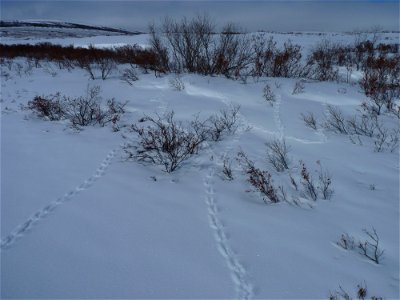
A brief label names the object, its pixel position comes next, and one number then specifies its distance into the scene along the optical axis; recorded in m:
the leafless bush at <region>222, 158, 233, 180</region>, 4.04
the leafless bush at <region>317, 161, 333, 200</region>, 3.59
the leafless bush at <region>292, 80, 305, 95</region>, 7.49
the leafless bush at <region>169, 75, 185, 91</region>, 8.02
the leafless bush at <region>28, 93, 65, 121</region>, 6.50
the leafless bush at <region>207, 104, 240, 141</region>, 5.35
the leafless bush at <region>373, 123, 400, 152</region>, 4.71
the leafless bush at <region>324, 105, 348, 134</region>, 5.44
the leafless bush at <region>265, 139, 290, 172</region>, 4.27
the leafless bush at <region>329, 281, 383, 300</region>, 2.27
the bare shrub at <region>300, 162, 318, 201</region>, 3.58
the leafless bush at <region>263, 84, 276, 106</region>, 7.02
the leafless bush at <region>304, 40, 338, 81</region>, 9.04
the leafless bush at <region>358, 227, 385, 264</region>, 2.67
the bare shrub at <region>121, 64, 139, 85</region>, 9.30
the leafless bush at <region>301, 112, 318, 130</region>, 5.61
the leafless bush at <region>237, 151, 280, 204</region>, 3.55
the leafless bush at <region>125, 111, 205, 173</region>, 4.42
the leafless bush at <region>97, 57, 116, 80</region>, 10.09
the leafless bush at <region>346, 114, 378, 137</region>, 5.29
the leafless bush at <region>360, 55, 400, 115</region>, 6.36
